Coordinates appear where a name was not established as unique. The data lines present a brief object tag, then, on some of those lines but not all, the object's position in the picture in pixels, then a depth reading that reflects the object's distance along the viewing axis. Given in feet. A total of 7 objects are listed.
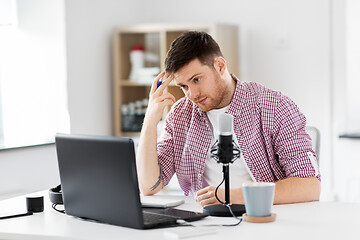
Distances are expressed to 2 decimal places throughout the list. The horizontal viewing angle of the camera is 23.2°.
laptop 7.87
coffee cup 7.95
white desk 7.64
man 9.51
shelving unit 16.59
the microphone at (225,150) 8.31
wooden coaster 7.98
